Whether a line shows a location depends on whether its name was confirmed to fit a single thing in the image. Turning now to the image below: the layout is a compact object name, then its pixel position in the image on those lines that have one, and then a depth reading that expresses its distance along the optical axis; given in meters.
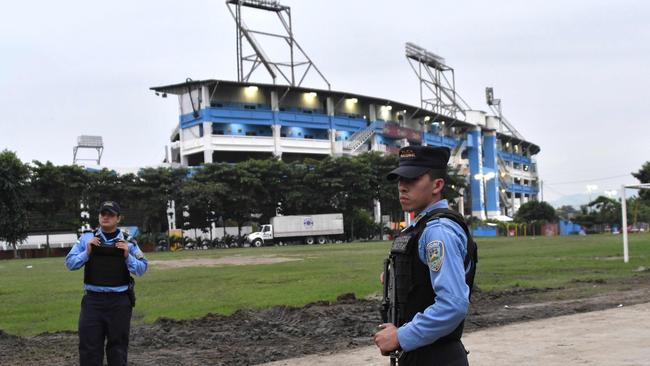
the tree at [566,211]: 108.92
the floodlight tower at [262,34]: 80.94
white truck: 61.28
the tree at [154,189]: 57.38
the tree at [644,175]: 64.37
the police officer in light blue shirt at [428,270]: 2.73
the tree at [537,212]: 92.50
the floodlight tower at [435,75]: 107.50
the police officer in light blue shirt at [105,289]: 5.67
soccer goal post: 22.41
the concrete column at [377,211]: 74.16
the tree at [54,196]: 52.72
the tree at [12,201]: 49.06
